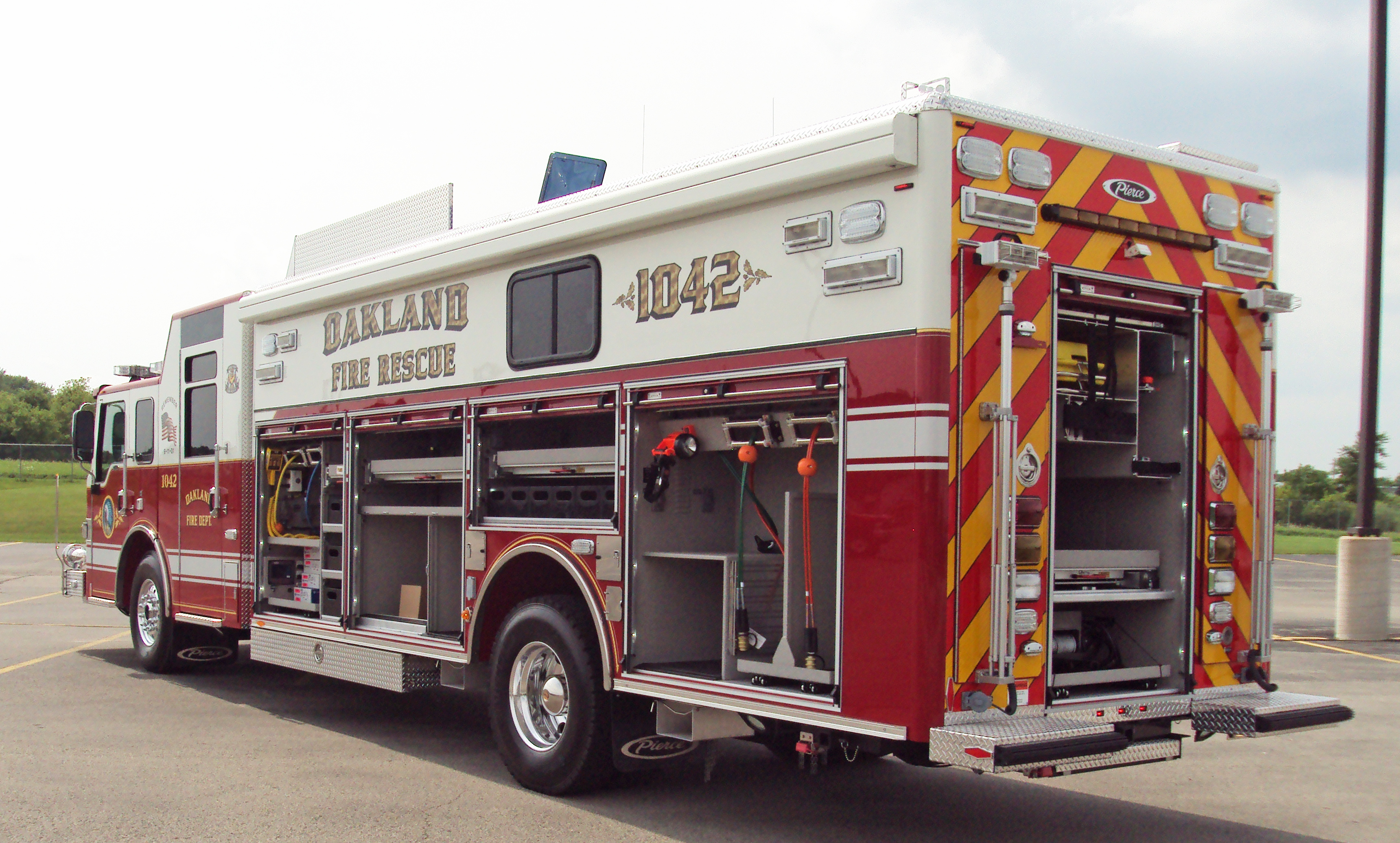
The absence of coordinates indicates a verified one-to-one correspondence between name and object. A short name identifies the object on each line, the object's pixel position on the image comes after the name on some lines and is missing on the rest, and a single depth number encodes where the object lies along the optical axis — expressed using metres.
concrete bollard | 13.33
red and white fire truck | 4.88
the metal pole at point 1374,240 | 13.18
